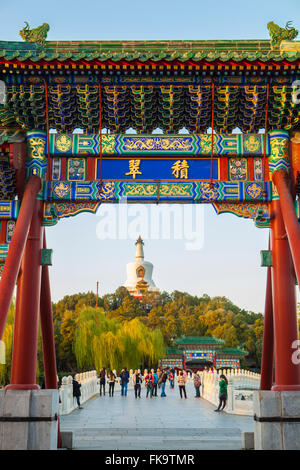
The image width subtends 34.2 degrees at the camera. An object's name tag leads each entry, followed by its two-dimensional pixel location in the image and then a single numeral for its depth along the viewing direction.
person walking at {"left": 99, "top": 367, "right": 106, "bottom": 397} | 24.95
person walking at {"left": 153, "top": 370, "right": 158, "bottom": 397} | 24.13
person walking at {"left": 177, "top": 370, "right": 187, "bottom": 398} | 22.85
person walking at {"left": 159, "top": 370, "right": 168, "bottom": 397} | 24.54
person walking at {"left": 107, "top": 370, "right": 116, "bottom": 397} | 24.62
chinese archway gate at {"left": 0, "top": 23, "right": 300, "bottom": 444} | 7.66
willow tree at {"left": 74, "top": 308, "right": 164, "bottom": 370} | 35.00
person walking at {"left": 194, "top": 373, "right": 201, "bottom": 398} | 23.36
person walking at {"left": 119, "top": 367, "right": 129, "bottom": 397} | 23.87
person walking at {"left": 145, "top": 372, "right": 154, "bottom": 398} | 23.57
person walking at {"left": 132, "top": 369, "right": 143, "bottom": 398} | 23.59
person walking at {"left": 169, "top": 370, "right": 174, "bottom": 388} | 32.66
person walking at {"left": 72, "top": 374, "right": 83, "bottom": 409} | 18.30
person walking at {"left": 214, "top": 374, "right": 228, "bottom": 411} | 17.09
